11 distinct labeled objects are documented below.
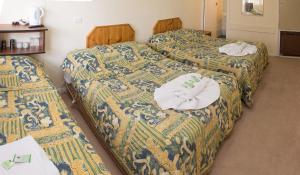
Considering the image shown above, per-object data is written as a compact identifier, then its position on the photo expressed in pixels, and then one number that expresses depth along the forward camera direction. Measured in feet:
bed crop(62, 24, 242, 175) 5.88
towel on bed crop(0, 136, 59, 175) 4.15
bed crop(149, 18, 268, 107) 10.77
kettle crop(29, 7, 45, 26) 9.45
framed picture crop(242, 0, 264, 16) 18.13
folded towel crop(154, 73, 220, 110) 7.11
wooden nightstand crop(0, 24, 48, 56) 8.73
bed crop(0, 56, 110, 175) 4.68
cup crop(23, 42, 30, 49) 9.70
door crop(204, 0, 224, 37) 18.65
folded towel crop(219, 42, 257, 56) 12.19
